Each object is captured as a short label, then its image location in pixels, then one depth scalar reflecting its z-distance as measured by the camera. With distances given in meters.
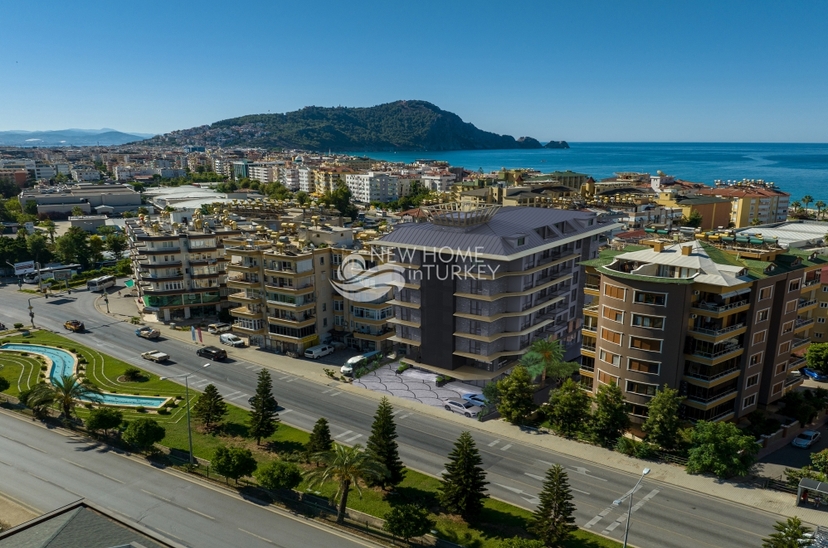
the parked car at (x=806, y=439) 53.72
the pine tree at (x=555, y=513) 38.06
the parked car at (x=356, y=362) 71.81
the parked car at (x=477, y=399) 62.46
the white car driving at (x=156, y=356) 77.25
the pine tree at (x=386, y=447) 45.47
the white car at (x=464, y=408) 61.00
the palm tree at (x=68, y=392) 57.75
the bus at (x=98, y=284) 116.94
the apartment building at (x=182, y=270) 93.81
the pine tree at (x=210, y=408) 56.81
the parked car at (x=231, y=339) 83.56
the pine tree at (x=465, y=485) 41.62
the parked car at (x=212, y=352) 77.56
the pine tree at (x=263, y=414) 53.31
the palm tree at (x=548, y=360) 62.88
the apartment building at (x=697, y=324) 51.72
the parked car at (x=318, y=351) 77.88
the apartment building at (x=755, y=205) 164.12
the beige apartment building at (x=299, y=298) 77.88
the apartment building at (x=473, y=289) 66.44
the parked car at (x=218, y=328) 88.94
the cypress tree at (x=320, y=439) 48.60
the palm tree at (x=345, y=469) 40.81
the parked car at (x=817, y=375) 69.44
